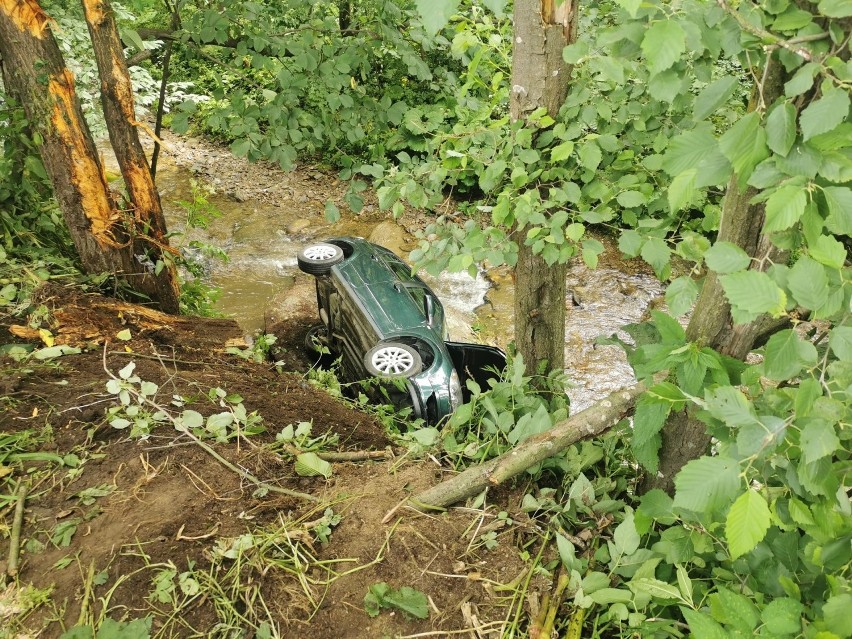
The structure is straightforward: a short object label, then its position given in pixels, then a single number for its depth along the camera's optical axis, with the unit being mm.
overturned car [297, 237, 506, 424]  4809
